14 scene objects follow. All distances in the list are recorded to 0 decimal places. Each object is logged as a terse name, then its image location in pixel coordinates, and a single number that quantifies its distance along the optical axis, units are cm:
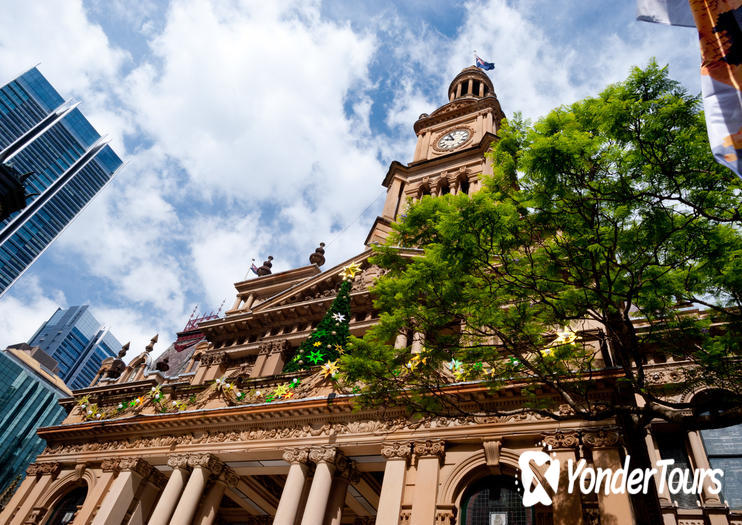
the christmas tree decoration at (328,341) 2186
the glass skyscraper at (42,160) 14662
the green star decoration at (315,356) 2180
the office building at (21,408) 11425
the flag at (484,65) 4775
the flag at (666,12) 749
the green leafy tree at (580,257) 995
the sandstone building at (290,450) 1429
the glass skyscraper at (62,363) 19500
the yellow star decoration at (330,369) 1916
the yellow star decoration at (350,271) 2638
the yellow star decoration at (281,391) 1968
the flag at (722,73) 612
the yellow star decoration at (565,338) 1397
